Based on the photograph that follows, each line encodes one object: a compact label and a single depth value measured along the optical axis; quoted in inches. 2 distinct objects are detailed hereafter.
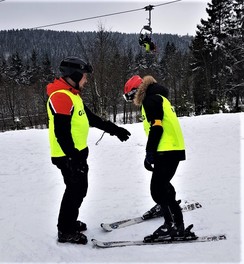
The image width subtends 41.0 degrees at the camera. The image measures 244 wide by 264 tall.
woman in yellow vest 137.8
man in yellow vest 132.3
